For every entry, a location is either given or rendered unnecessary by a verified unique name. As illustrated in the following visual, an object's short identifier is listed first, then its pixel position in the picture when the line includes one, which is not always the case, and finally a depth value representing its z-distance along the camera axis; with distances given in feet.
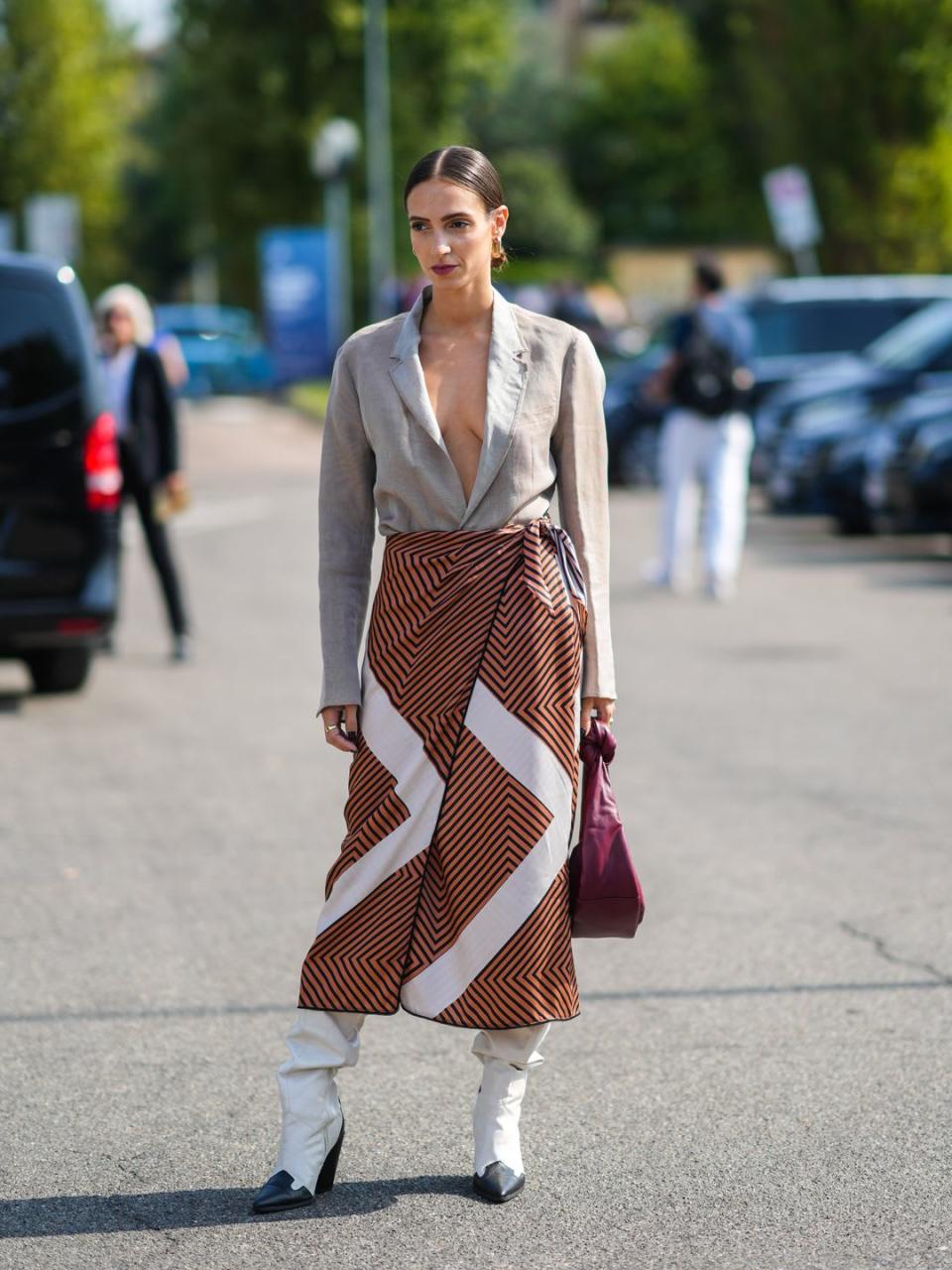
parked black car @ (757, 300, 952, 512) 64.85
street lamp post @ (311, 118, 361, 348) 134.41
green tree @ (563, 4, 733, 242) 258.78
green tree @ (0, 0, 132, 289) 209.46
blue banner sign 135.44
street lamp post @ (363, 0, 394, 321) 135.03
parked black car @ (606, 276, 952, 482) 78.69
